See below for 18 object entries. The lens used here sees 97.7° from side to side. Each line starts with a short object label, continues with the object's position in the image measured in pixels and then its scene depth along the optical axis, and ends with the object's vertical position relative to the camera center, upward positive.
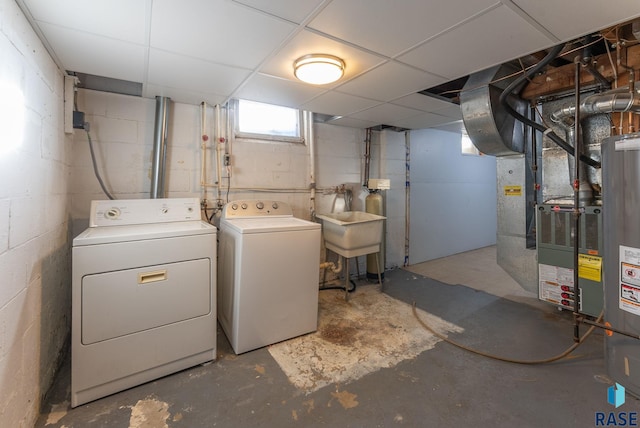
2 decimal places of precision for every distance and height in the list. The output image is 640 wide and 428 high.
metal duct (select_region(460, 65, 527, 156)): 2.33 +0.92
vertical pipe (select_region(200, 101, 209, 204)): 2.70 +0.61
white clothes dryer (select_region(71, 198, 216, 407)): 1.57 -0.53
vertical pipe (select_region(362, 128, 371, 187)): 3.85 +0.86
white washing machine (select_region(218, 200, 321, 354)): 2.04 -0.51
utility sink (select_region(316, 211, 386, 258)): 2.96 -0.21
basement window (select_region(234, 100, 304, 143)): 2.97 +1.05
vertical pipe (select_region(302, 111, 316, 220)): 3.28 +0.70
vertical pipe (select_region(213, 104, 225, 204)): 2.77 +0.67
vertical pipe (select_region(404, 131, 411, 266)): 4.23 +0.32
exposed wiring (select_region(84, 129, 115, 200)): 2.27 +0.36
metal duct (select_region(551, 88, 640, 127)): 1.76 +0.77
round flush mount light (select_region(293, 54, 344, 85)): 1.78 +0.97
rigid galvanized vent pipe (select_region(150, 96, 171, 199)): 2.42 +0.56
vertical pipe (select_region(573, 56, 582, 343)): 1.85 +0.14
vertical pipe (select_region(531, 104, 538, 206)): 2.88 +0.59
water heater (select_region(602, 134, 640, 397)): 1.48 -0.19
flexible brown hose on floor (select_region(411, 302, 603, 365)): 1.88 -0.99
